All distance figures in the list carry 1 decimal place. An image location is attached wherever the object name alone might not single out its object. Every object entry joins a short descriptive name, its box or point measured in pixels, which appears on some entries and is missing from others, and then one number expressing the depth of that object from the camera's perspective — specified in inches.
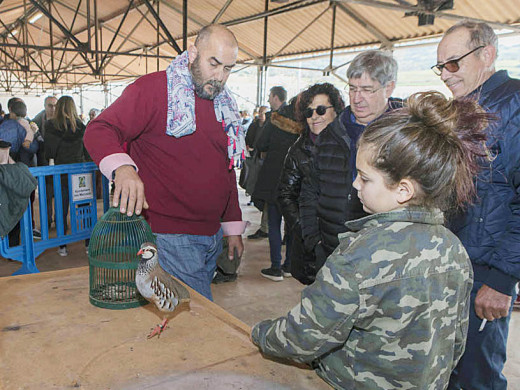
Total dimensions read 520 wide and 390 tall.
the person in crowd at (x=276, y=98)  211.3
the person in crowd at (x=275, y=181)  168.6
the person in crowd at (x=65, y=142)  189.1
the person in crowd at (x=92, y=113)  374.8
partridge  56.6
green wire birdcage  64.4
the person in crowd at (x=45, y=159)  211.3
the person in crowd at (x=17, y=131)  190.4
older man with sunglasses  63.7
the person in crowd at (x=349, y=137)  83.0
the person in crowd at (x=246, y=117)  432.5
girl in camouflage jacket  36.7
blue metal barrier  156.1
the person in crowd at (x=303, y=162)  101.0
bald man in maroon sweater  75.4
